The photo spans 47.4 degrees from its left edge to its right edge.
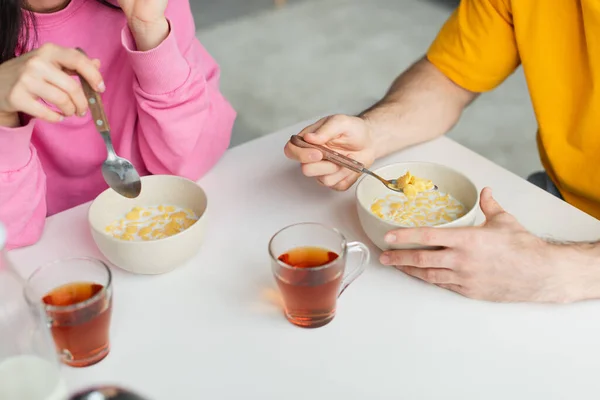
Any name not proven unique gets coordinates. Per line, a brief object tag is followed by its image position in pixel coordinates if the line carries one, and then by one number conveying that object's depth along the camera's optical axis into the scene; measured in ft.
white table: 2.66
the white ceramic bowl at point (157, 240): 3.09
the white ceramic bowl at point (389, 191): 3.16
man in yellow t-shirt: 3.03
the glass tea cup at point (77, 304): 2.62
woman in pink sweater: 3.20
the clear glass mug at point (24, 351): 2.32
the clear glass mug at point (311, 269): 2.79
